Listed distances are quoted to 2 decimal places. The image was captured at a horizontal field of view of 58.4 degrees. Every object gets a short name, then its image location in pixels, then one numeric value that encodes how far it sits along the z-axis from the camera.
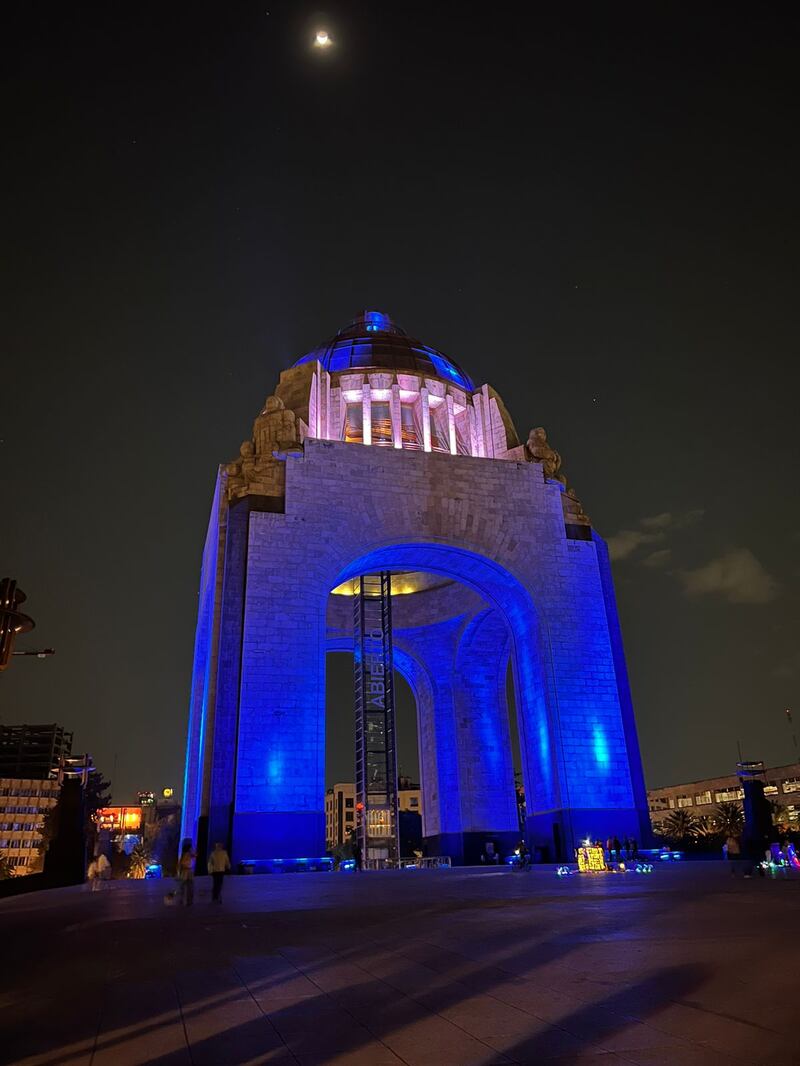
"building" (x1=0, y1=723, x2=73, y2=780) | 99.56
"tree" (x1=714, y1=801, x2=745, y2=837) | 52.93
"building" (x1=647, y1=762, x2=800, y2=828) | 75.19
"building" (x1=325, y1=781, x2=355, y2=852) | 106.12
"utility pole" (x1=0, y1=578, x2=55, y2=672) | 16.73
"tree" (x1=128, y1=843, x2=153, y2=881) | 77.38
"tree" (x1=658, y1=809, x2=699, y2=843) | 61.28
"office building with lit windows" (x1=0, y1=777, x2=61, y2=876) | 89.88
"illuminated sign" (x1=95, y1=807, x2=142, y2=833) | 79.06
